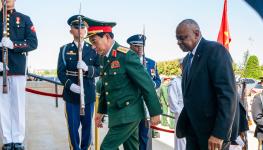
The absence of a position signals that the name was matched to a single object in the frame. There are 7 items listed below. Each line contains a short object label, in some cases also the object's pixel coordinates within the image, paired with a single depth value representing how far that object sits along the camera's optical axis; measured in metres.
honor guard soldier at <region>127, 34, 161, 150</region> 6.26
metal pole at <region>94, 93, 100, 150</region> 5.98
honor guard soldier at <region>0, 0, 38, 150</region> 5.13
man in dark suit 3.16
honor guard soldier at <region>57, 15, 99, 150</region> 5.47
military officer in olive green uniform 4.22
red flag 8.29
